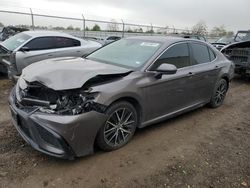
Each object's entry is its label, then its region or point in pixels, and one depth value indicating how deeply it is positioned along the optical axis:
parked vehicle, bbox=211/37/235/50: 11.04
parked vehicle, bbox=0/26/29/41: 7.88
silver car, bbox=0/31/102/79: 4.80
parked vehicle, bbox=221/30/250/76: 6.39
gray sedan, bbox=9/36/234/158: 2.25
